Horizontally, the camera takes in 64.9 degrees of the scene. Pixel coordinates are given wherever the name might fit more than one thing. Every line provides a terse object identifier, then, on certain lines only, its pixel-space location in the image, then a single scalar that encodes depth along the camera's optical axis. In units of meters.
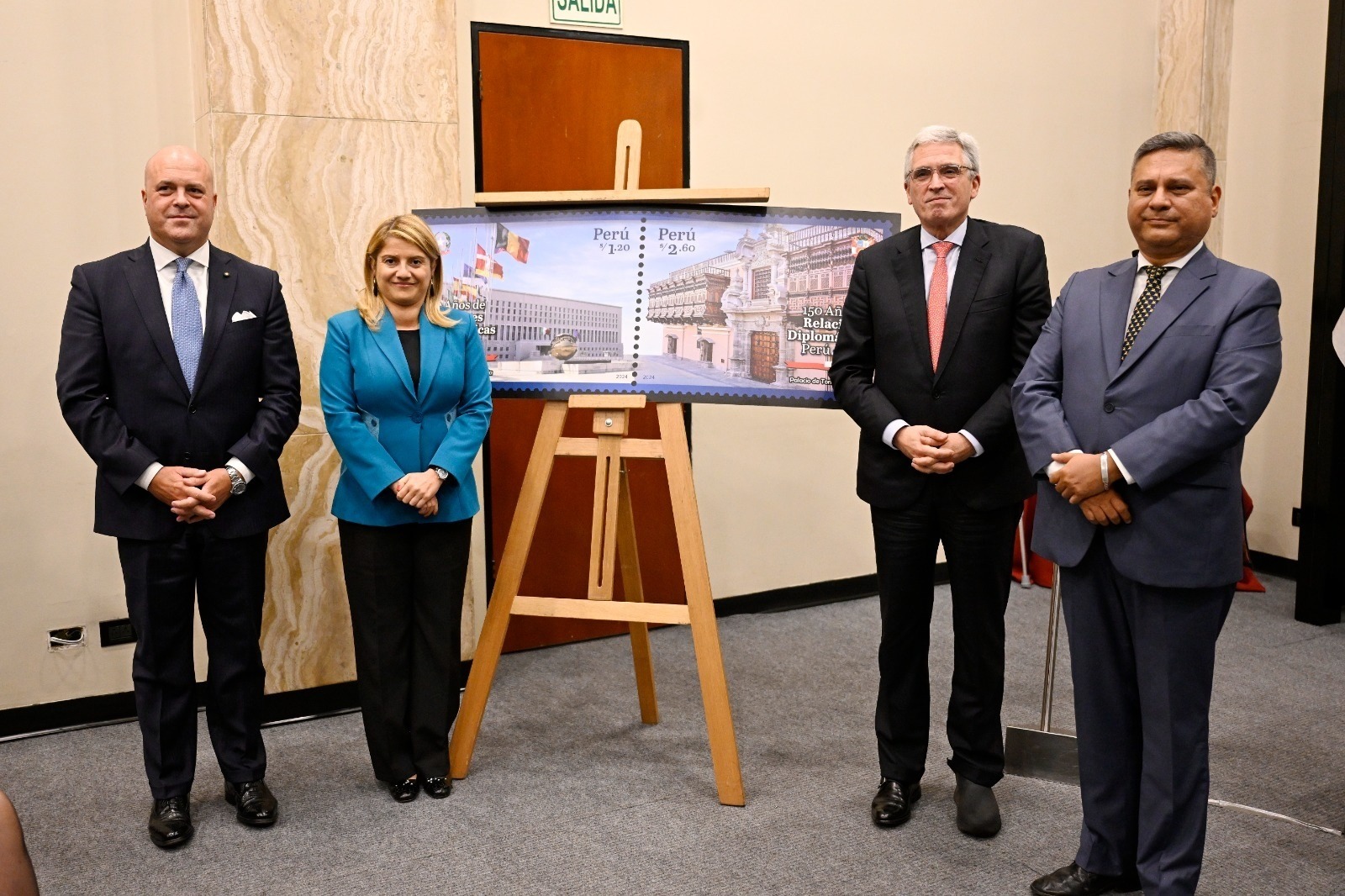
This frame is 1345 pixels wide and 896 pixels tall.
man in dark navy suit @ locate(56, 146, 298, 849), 2.61
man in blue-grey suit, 2.09
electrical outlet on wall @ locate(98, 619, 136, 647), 3.53
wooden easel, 2.92
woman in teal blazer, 2.83
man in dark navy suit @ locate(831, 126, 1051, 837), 2.62
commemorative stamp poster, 3.00
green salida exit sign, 4.14
